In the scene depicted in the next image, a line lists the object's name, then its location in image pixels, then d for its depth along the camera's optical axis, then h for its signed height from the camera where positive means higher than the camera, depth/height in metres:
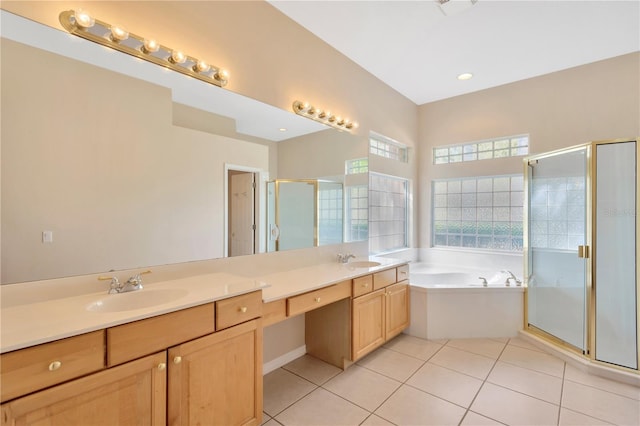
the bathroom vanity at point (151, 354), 0.94 -0.57
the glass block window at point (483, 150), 3.60 +0.85
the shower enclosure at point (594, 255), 2.30 -0.36
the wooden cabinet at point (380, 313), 2.30 -0.89
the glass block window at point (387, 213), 3.65 +0.00
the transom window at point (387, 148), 3.58 +0.88
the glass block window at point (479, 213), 3.68 +0.00
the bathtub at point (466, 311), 2.94 -1.01
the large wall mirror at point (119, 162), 1.27 +0.28
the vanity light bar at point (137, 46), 1.37 +0.91
